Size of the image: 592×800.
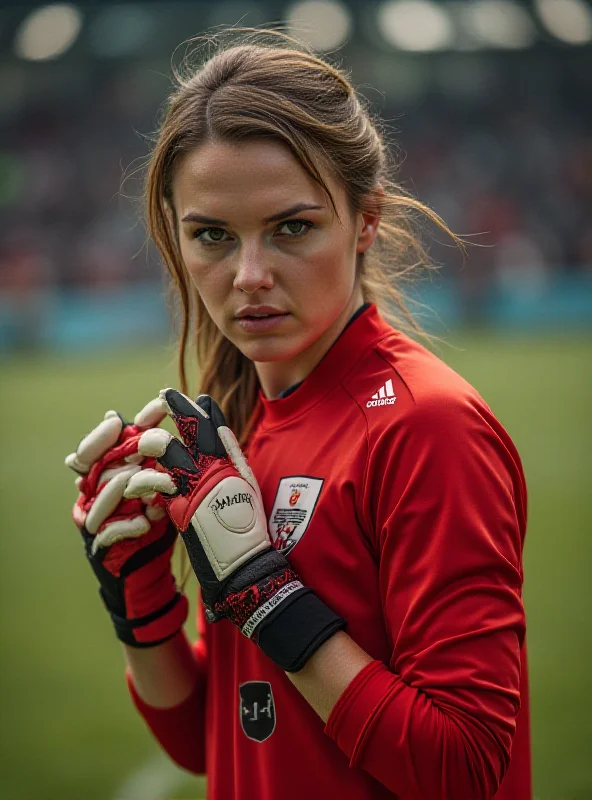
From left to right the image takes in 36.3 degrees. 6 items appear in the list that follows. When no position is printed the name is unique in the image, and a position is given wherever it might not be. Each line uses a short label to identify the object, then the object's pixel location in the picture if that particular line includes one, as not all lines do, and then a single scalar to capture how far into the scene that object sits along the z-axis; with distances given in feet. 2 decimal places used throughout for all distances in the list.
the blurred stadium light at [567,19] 74.33
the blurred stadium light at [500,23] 76.74
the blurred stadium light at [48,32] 70.33
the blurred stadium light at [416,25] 74.54
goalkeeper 4.63
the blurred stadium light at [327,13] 68.23
